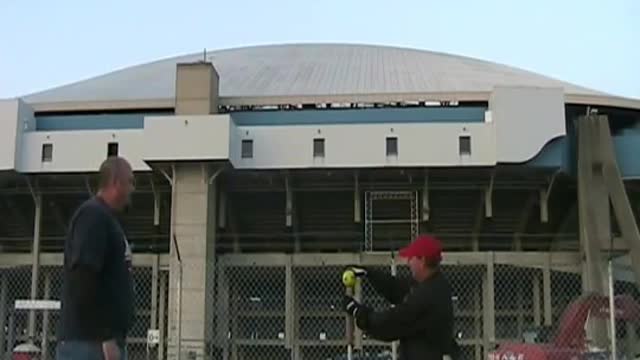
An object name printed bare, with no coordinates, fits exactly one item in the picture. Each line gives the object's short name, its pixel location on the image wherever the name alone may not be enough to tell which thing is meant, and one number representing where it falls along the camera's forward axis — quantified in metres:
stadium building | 33.84
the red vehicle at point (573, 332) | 16.30
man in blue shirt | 4.79
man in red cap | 5.96
